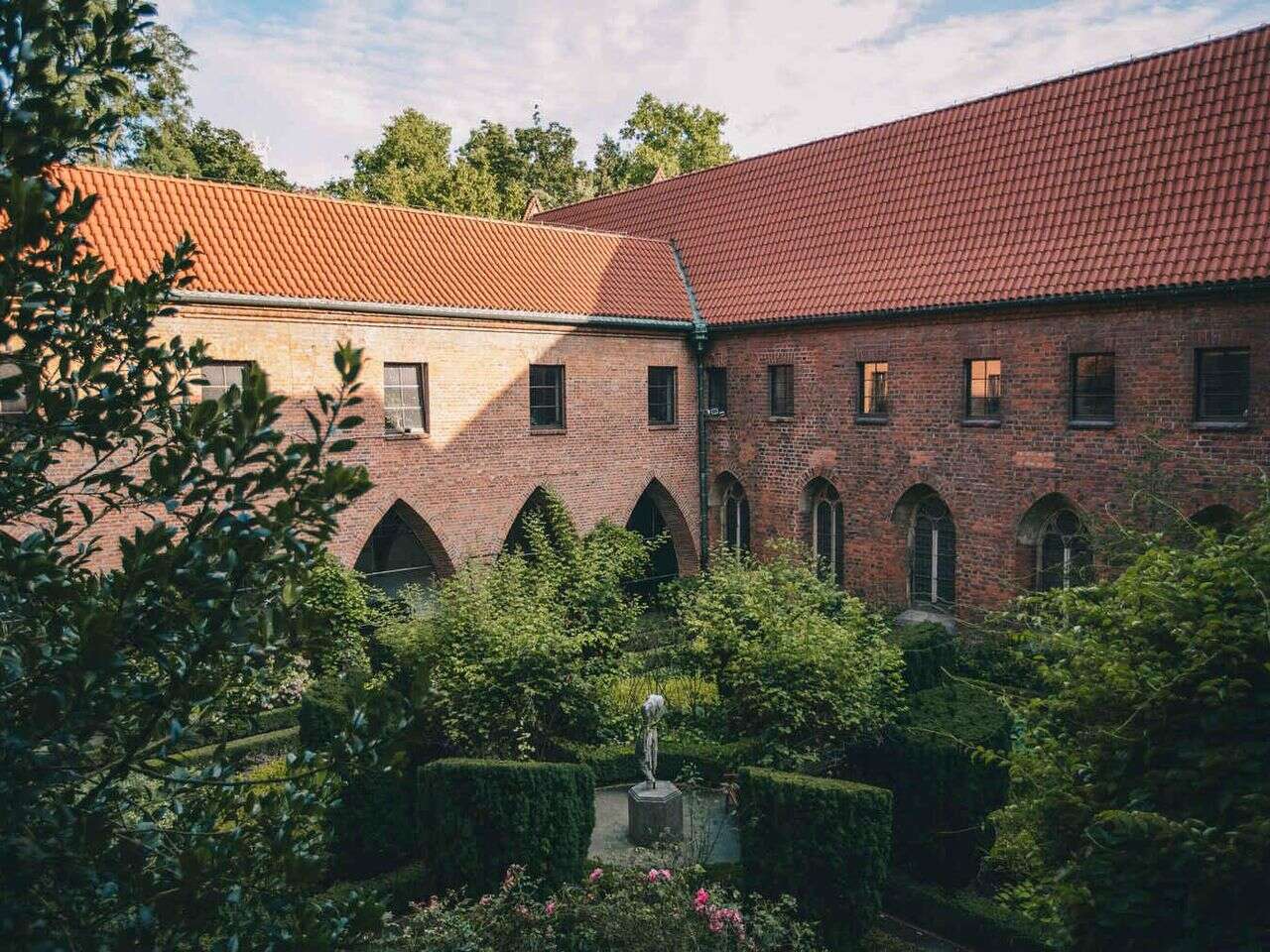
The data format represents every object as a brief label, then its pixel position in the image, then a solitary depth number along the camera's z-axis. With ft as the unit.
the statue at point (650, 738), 36.91
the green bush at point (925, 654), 44.96
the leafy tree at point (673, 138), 139.44
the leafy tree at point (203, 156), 96.58
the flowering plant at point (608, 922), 25.46
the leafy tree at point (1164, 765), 13.17
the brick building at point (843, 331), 48.96
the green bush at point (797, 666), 35.96
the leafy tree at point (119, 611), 9.46
